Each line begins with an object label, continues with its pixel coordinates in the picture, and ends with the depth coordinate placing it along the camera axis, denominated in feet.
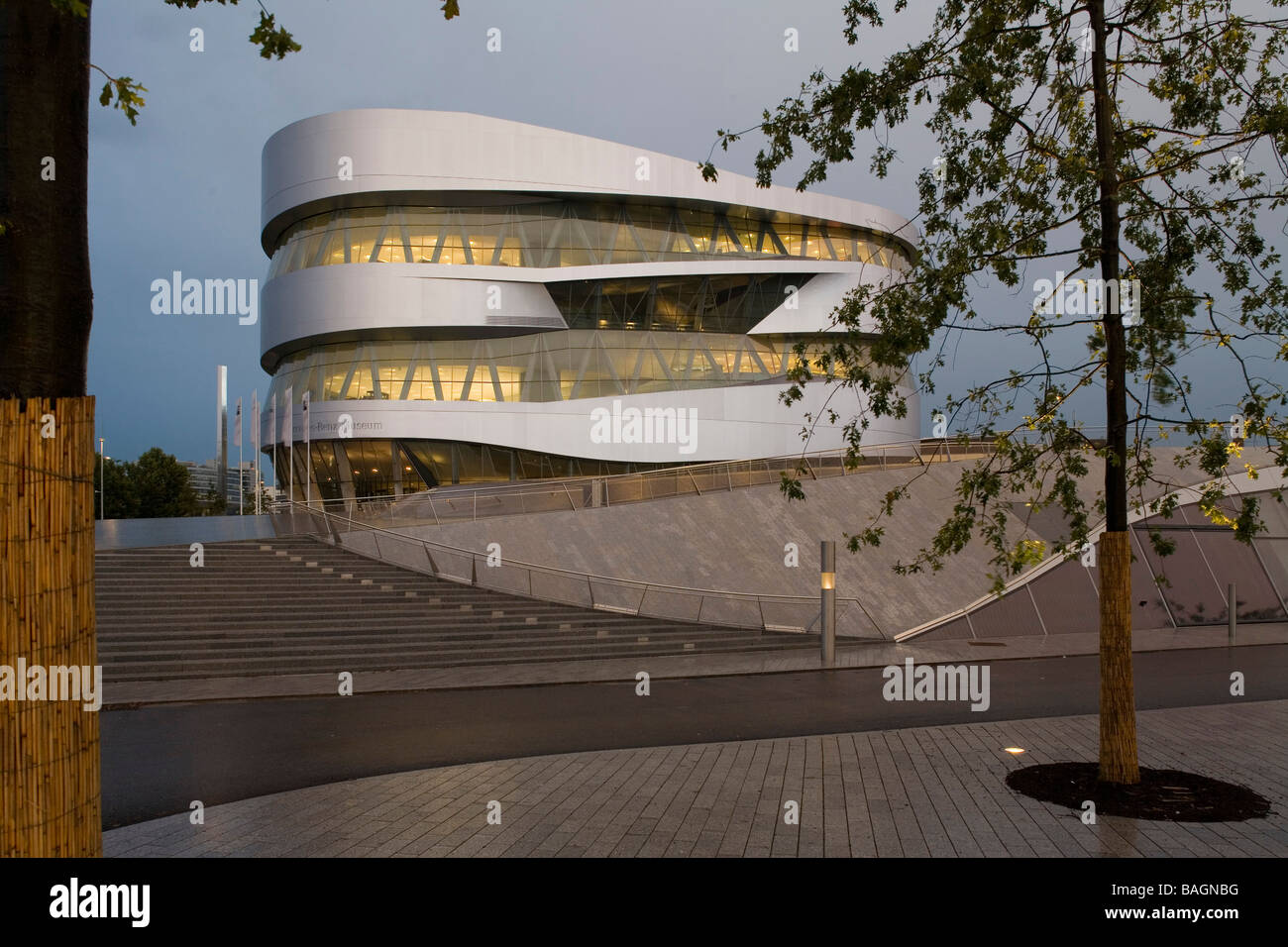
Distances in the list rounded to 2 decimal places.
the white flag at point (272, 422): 161.89
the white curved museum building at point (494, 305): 142.92
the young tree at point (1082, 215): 26.94
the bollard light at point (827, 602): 59.72
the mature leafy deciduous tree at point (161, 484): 289.94
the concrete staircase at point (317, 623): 56.13
